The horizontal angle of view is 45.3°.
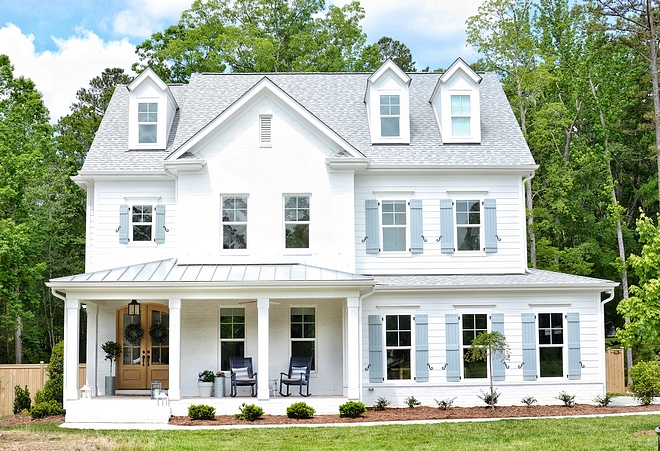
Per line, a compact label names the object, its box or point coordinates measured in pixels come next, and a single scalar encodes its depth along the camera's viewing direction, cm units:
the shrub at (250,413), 1827
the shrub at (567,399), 2014
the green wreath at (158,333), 2186
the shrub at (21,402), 2155
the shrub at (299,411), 1842
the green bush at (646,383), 2027
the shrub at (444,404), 1994
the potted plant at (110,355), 2136
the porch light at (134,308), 2092
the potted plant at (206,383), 2055
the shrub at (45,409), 1977
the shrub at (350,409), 1842
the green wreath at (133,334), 2170
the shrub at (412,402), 2031
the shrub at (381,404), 2000
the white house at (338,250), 2084
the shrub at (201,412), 1836
